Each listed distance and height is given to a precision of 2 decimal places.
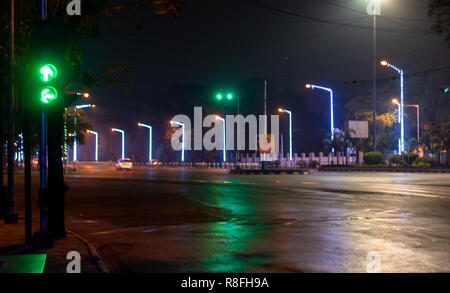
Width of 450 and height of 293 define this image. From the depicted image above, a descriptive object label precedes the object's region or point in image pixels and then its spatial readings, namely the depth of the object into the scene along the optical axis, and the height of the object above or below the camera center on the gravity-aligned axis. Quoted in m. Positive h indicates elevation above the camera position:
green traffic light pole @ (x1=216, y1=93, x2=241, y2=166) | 38.78 +4.40
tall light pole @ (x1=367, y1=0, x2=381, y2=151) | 43.28 +10.21
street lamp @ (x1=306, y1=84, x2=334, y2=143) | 50.06 +6.56
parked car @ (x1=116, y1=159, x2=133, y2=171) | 64.19 -1.10
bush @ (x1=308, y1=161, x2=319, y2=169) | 65.69 -1.50
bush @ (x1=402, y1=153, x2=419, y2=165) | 58.61 -0.56
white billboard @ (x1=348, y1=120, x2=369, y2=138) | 61.52 +2.91
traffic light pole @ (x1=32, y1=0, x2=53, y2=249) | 9.32 -0.83
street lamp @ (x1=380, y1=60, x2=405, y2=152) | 54.87 +1.77
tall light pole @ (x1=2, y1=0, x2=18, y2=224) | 11.88 +0.30
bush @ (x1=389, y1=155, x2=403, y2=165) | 58.53 -0.77
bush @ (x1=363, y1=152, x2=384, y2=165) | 56.97 -0.62
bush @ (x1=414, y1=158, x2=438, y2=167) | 53.78 -1.09
